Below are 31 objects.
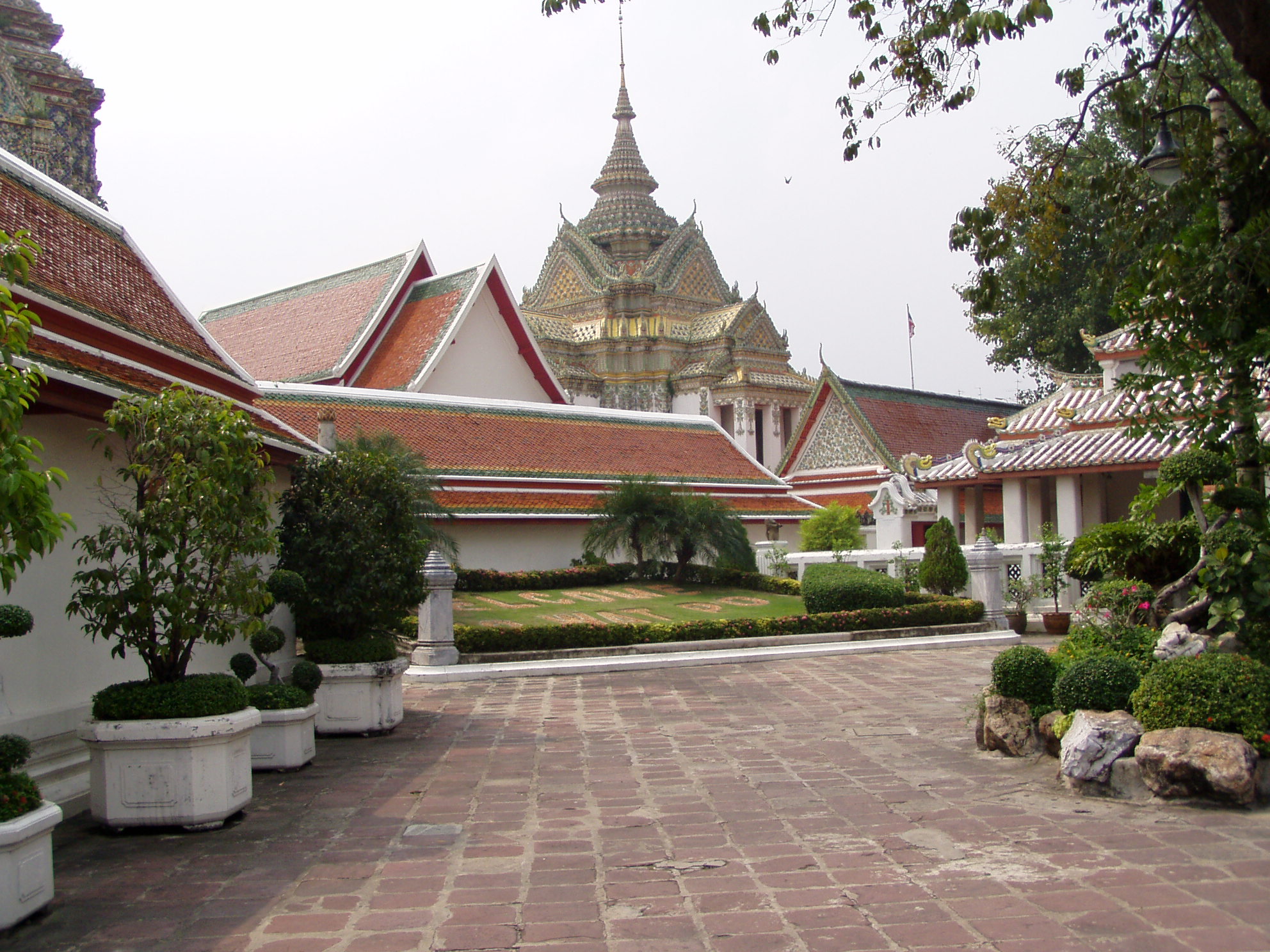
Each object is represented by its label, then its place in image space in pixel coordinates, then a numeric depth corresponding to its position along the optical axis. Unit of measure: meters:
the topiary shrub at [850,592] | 15.34
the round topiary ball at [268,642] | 7.11
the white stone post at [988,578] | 15.80
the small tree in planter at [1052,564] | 15.83
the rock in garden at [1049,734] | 6.60
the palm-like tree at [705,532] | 18.92
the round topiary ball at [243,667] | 7.15
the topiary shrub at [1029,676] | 6.88
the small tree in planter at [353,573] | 8.52
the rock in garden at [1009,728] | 6.82
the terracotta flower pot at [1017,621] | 16.09
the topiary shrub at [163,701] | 5.57
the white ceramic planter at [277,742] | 7.03
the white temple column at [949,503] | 20.39
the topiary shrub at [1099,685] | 6.17
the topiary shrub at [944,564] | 16.69
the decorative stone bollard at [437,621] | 12.44
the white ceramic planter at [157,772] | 5.49
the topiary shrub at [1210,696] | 5.50
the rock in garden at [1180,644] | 6.22
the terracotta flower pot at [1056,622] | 15.21
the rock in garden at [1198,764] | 5.29
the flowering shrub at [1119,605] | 7.11
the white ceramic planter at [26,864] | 4.05
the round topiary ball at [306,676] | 7.61
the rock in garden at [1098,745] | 5.79
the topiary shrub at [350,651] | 8.55
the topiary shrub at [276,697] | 6.98
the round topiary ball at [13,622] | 4.74
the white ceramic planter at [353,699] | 8.49
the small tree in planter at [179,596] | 5.54
